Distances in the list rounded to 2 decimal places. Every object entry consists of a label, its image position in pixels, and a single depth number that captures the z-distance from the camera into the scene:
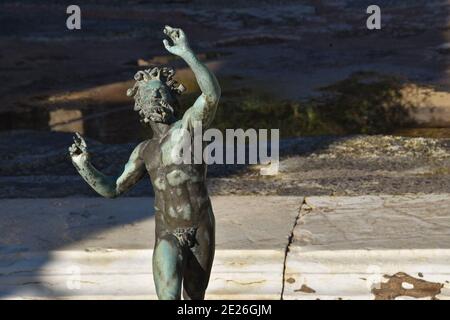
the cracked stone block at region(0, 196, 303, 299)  12.52
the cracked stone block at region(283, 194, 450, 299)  12.27
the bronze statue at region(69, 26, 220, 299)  9.14
